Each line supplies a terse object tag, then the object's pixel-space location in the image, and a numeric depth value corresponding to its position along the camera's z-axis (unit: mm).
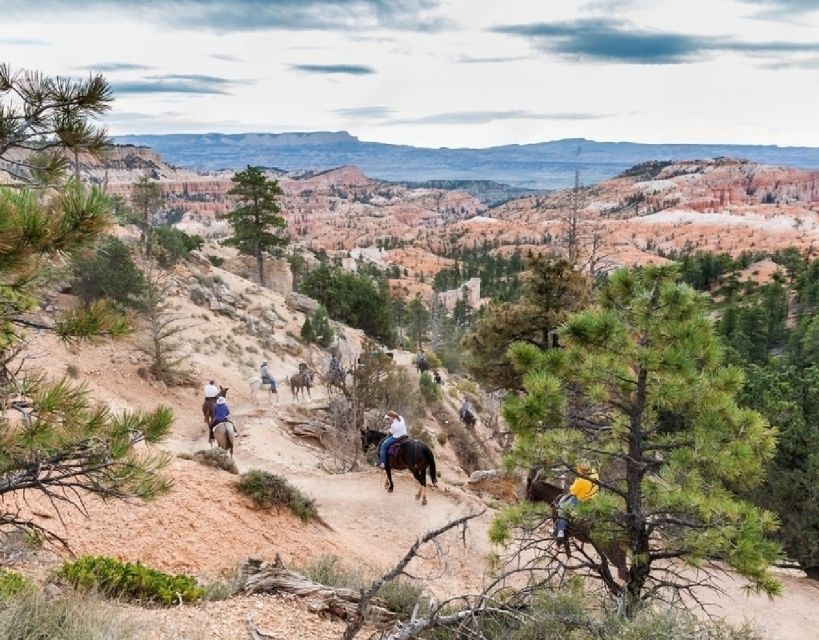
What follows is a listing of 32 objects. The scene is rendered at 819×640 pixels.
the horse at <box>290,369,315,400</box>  25141
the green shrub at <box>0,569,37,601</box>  5590
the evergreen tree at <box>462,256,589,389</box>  17734
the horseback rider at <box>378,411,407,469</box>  14273
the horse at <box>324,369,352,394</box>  22169
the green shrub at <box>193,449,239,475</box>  13948
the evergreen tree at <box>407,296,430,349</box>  61656
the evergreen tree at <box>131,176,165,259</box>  33500
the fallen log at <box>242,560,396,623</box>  7004
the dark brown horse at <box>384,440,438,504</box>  14516
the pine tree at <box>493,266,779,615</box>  6805
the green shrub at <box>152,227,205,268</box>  35122
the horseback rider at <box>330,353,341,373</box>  23116
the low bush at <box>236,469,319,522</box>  12166
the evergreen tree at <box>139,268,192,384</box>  22094
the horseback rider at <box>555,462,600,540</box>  8223
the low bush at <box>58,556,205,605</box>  6664
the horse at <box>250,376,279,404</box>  24500
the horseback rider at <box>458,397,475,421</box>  26297
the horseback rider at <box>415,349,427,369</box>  34125
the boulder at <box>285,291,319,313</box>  41844
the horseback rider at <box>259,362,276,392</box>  24466
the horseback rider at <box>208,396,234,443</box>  16344
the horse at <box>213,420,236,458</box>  16031
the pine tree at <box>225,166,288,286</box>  41750
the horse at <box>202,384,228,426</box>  18220
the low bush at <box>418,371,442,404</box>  29172
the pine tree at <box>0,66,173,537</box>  4337
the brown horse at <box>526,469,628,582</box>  7664
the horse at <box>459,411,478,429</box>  26406
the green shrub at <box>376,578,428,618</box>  7238
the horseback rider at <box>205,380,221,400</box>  18047
